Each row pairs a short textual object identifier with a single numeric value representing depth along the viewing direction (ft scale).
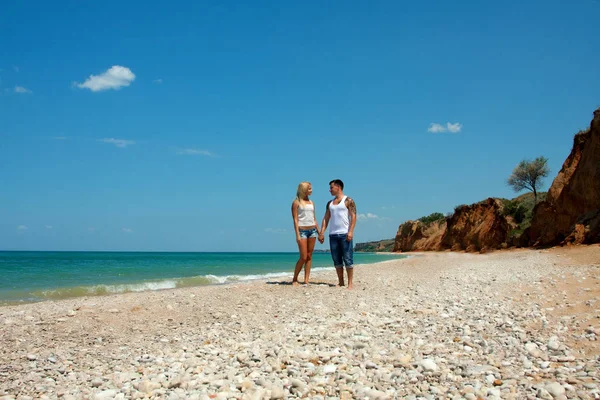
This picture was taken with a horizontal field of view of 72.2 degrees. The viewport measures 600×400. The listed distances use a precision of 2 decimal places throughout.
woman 30.91
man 29.58
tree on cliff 130.21
